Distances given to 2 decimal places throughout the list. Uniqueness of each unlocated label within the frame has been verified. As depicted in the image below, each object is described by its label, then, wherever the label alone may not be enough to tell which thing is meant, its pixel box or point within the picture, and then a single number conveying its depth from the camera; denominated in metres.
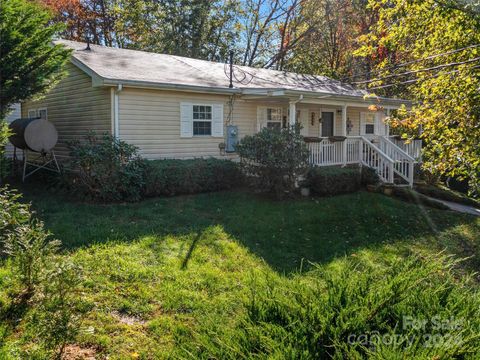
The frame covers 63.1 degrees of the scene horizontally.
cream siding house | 10.62
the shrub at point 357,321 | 2.40
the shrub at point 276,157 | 9.91
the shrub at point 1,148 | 7.38
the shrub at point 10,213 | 3.92
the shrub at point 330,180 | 11.12
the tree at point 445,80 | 5.49
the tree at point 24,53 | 8.02
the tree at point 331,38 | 24.25
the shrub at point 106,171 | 8.78
